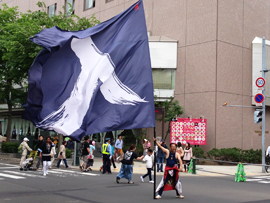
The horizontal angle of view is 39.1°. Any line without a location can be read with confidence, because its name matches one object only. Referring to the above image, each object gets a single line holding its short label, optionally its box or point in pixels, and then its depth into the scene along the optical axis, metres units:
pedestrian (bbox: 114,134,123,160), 27.92
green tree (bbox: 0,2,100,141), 27.30
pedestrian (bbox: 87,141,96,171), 21.33
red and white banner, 30.14
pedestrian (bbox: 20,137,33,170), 21.92
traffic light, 24.81
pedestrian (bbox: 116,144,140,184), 15.83
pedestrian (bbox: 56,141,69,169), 23.22
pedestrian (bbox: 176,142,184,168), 22.59
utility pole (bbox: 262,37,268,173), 24.42
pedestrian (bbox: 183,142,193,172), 23.09
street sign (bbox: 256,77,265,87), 24.40
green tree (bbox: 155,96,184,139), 31.23
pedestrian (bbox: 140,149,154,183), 16.45
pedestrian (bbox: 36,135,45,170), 18.25
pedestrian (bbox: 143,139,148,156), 27.79
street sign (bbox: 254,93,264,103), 24.61
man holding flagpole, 12.20
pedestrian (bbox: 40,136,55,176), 18.09
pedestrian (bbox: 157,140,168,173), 22.22
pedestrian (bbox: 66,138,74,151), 30.88
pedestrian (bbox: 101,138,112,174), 19.99
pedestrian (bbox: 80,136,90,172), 20.73
